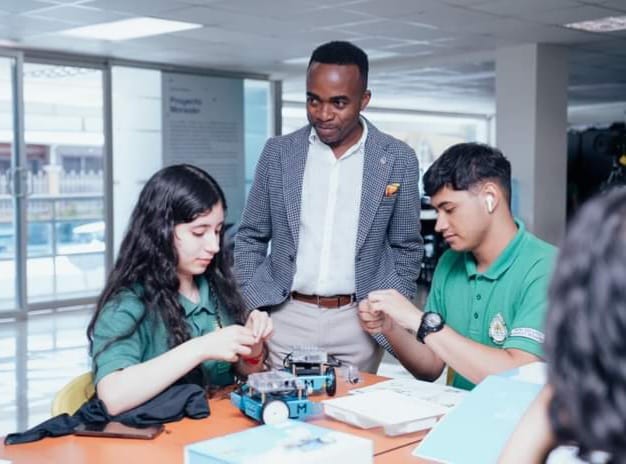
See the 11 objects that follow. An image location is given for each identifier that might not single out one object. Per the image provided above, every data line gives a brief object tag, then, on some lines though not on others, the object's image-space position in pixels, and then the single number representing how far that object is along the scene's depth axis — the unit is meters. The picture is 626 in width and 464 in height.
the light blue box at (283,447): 1.22
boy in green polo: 2.05
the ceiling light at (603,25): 6.43
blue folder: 1.38
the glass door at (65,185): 8.04
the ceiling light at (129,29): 6.41
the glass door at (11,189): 7.38
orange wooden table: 1.53
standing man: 2.50
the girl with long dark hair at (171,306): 1.77
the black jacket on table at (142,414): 1.65
